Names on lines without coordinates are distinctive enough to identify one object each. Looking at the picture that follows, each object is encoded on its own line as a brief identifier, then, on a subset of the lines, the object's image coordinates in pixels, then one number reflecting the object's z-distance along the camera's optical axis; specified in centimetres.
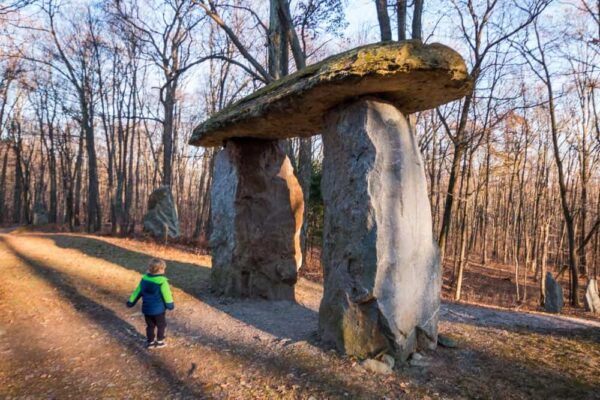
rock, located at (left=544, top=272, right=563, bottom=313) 1062
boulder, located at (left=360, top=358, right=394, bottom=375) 380
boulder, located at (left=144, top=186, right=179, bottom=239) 1555
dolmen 388
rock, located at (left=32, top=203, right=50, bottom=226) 2217
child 438
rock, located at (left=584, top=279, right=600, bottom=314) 1143
